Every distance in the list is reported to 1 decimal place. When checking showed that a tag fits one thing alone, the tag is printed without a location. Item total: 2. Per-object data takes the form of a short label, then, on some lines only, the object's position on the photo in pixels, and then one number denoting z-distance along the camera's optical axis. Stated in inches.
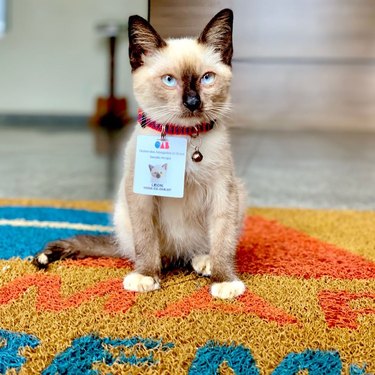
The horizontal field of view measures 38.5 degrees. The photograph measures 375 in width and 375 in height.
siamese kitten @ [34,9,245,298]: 45.1
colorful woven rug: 34.7
